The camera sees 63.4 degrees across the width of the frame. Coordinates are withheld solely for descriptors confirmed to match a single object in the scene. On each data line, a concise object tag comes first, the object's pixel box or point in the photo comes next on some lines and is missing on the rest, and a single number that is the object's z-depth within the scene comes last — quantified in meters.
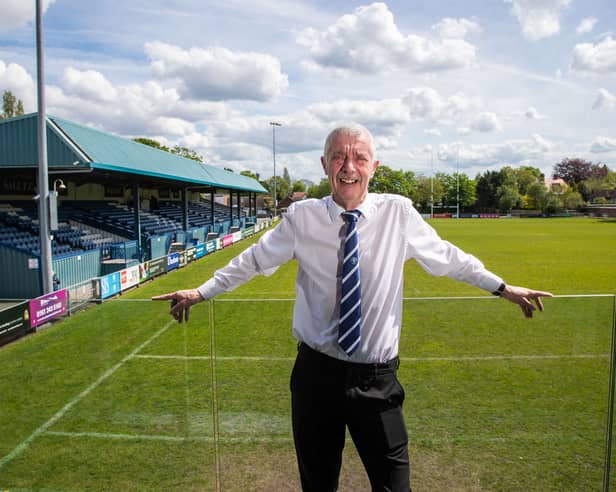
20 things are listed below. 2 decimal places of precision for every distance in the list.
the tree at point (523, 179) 106.94
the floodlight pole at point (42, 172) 11.41
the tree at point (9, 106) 62.09
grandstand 14.92
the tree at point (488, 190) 102.06
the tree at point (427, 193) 110.16
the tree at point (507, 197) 96.12
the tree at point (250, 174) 139.43
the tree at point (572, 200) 89.69
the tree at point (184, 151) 91.12
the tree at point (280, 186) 140.24
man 2.34
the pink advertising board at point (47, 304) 8.50
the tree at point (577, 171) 121.27
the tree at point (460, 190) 105.88
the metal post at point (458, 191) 97.97
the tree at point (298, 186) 162.50
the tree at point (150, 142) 80.56
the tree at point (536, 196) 91.12
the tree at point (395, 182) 116.81
